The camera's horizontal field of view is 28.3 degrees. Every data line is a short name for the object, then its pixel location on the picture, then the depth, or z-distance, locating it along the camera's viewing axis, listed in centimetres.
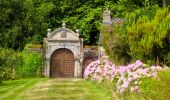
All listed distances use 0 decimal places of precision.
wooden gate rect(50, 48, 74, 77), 3054
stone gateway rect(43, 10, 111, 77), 3018
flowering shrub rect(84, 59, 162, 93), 1114
